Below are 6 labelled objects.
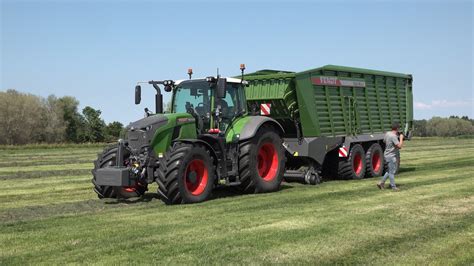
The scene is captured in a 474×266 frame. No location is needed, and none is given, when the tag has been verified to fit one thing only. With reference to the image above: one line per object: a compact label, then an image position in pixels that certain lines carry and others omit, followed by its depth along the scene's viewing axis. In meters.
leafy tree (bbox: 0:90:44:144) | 66.25
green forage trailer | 13.31
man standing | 11.95
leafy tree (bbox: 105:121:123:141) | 76.03
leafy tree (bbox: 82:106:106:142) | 78.62
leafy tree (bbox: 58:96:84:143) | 79.25
